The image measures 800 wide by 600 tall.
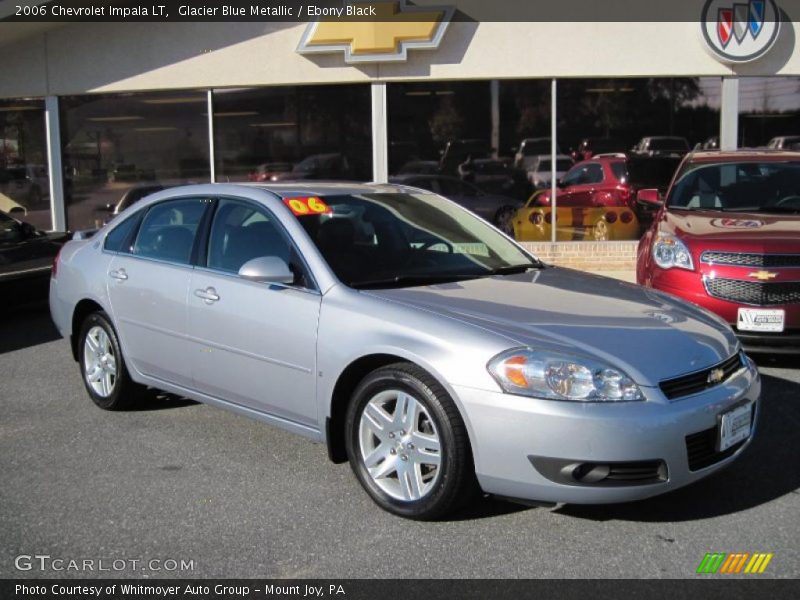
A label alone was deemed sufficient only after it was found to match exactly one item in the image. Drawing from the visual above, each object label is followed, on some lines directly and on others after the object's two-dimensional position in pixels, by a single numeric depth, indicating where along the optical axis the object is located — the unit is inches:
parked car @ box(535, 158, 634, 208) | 505.4
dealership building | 492.1
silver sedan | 149.6
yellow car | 507.2
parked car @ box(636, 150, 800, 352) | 263.6
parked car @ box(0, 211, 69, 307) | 369.4
